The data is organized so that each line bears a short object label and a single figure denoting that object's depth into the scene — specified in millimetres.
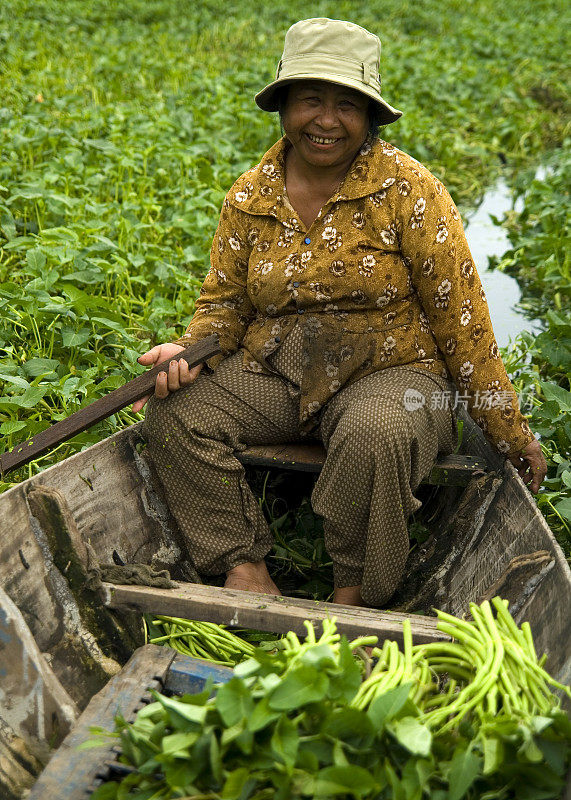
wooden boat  1708
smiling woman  2211
